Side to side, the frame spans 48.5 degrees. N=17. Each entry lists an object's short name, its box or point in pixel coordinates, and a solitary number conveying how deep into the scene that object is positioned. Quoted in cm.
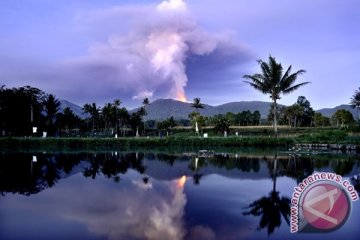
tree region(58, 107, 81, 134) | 7752
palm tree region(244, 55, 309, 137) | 3631
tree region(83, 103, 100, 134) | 7988
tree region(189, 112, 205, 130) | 6994
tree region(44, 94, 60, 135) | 6888
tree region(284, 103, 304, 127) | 8150
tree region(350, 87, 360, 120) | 6888
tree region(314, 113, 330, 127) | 8269
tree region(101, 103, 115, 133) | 7315
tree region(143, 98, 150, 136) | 7744
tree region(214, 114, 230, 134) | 6121
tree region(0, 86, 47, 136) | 5727
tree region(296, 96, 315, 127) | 8556
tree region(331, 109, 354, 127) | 8014
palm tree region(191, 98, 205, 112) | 8369
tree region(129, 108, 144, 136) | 7625
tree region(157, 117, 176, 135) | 8219
